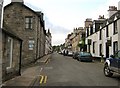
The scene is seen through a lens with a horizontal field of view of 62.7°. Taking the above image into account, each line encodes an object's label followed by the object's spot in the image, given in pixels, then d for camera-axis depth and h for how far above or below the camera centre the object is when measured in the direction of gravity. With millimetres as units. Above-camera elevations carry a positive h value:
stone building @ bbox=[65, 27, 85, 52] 26342 +3011
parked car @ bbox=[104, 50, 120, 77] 5852 -1225
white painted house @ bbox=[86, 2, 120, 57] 11537 +1267
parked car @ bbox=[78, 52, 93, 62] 14291 -1627
